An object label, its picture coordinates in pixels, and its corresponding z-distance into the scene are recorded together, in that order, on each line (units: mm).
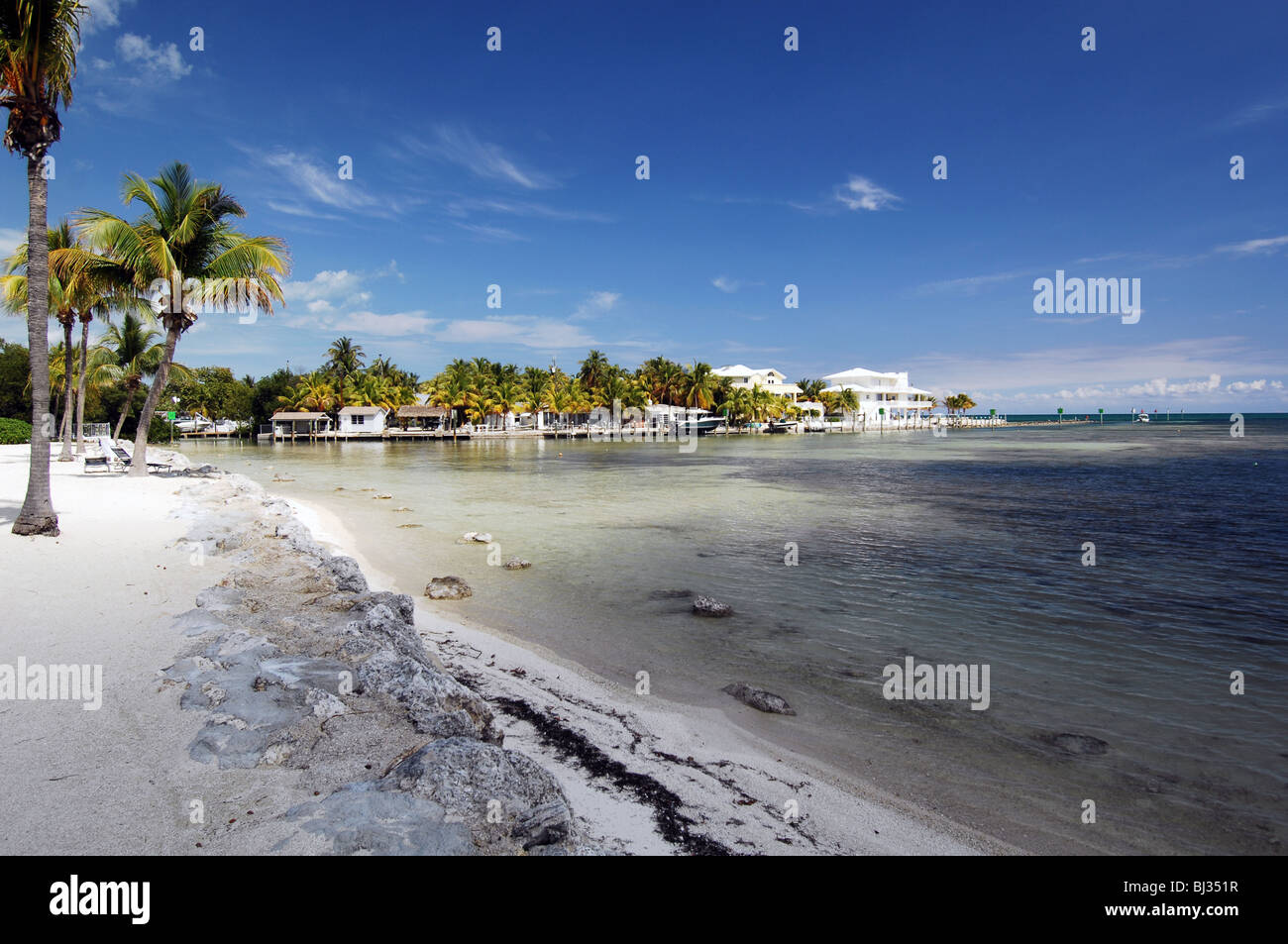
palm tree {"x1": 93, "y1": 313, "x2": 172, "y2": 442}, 42250
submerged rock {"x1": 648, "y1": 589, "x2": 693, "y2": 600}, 11391
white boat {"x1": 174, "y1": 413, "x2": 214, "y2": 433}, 96500
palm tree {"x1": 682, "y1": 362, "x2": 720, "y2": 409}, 112812
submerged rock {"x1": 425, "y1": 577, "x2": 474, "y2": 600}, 11000
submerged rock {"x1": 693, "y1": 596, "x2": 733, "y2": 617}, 10227
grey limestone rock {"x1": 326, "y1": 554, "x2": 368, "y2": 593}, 9023
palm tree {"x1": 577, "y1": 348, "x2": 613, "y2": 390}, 106812
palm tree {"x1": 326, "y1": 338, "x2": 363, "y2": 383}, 95500
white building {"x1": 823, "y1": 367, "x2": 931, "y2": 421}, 148250
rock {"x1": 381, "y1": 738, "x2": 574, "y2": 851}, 3639
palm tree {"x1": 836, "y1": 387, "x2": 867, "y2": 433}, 142875
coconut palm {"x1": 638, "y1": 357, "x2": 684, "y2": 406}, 116062
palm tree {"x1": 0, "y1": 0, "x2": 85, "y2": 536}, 10773
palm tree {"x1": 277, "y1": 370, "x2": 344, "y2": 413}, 89562
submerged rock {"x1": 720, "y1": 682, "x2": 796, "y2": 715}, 6723
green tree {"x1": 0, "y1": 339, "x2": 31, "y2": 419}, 54719
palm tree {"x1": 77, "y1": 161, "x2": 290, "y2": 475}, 20625
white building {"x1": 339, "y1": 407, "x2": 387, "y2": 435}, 88250
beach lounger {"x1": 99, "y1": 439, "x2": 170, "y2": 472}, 28678
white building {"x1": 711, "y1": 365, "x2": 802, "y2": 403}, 134812
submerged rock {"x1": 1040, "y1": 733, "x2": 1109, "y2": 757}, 5934
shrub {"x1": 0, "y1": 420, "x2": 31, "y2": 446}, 46156
